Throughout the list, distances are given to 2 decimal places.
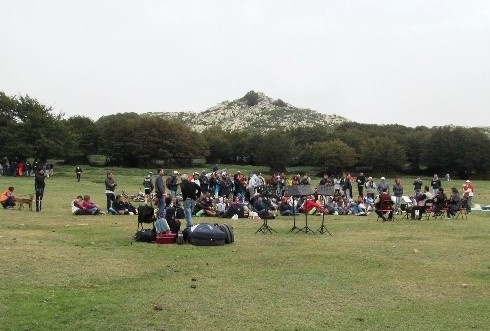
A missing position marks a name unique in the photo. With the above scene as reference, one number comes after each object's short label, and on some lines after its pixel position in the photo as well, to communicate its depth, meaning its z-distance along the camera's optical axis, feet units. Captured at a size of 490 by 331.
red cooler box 53.47
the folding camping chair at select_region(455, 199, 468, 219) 88.50
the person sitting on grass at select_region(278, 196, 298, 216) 88.74
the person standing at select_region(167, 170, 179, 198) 86.99
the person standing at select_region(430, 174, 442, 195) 116.26
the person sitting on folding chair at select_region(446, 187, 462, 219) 86.53
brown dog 84.88
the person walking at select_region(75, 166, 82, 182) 179.89
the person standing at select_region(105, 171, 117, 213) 88.94
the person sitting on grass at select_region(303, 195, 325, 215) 89.04
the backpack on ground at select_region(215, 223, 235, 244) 54.50
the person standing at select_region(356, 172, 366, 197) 122.83
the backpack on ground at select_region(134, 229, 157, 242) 54.34
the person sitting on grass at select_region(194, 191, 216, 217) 84.47
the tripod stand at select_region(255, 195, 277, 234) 64.80
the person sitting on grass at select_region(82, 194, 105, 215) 82.24
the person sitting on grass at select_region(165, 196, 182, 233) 56.54
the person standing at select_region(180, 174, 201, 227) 61.62
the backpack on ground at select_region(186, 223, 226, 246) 52.85
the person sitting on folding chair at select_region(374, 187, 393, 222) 82.23
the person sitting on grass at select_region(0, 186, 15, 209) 85.40
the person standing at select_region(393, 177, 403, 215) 98.63
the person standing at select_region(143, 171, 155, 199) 108.99
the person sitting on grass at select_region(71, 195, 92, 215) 81.41
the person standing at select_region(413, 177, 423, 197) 115.08
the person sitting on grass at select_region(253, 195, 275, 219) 81.92
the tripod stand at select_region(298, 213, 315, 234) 65.03
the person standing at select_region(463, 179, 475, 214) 95.99
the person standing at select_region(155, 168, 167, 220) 61.52
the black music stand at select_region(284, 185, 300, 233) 62.34
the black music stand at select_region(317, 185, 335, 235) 65.21
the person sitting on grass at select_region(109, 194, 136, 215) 84.33
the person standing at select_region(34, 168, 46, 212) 83.92
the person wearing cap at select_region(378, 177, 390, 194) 98.58
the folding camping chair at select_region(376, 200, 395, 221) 82.17
